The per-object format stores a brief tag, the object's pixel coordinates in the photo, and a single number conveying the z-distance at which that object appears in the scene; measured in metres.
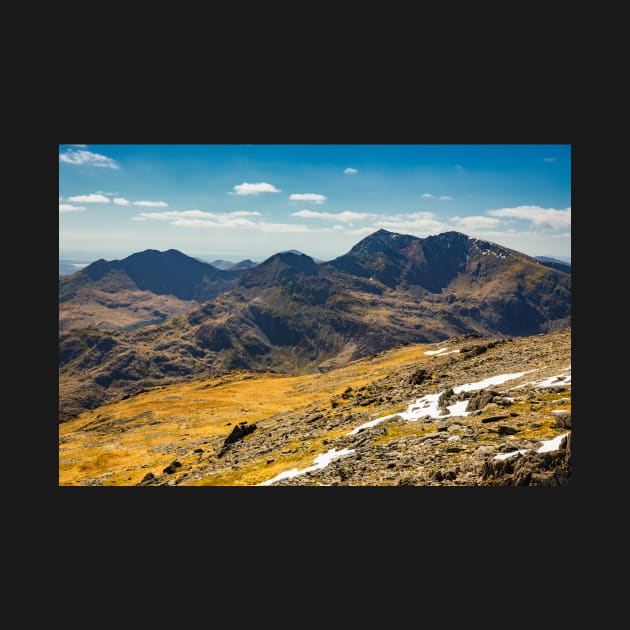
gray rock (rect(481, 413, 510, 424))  35.81
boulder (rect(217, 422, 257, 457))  59.98
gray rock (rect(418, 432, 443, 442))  35.69
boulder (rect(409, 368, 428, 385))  60.59
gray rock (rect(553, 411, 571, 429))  31.66
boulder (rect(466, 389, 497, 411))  39.88
